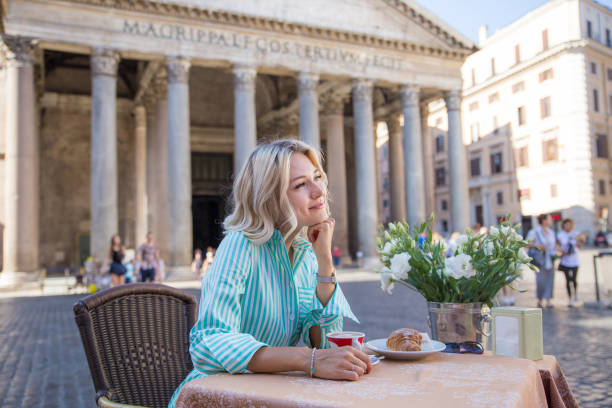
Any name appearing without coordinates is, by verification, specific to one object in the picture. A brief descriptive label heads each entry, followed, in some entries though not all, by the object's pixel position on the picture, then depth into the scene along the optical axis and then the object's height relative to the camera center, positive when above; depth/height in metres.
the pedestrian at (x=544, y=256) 9.40 -0.44
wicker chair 2.11 -0.42
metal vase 2.17 -0.36
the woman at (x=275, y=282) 1.71 -0.16
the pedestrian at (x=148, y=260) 12.92 -0.41
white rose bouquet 2.16 -0.13
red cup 1.83 -0.35
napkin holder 2.05 -0.39
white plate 1.87 -0.41
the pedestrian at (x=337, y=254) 22.73 -0.72
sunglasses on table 2.12 -0.46
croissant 1.93 -0.38
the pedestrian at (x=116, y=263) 12.81 -0.45
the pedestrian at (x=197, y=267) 19.86 -0.96
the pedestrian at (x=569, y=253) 9.61 -0.42
